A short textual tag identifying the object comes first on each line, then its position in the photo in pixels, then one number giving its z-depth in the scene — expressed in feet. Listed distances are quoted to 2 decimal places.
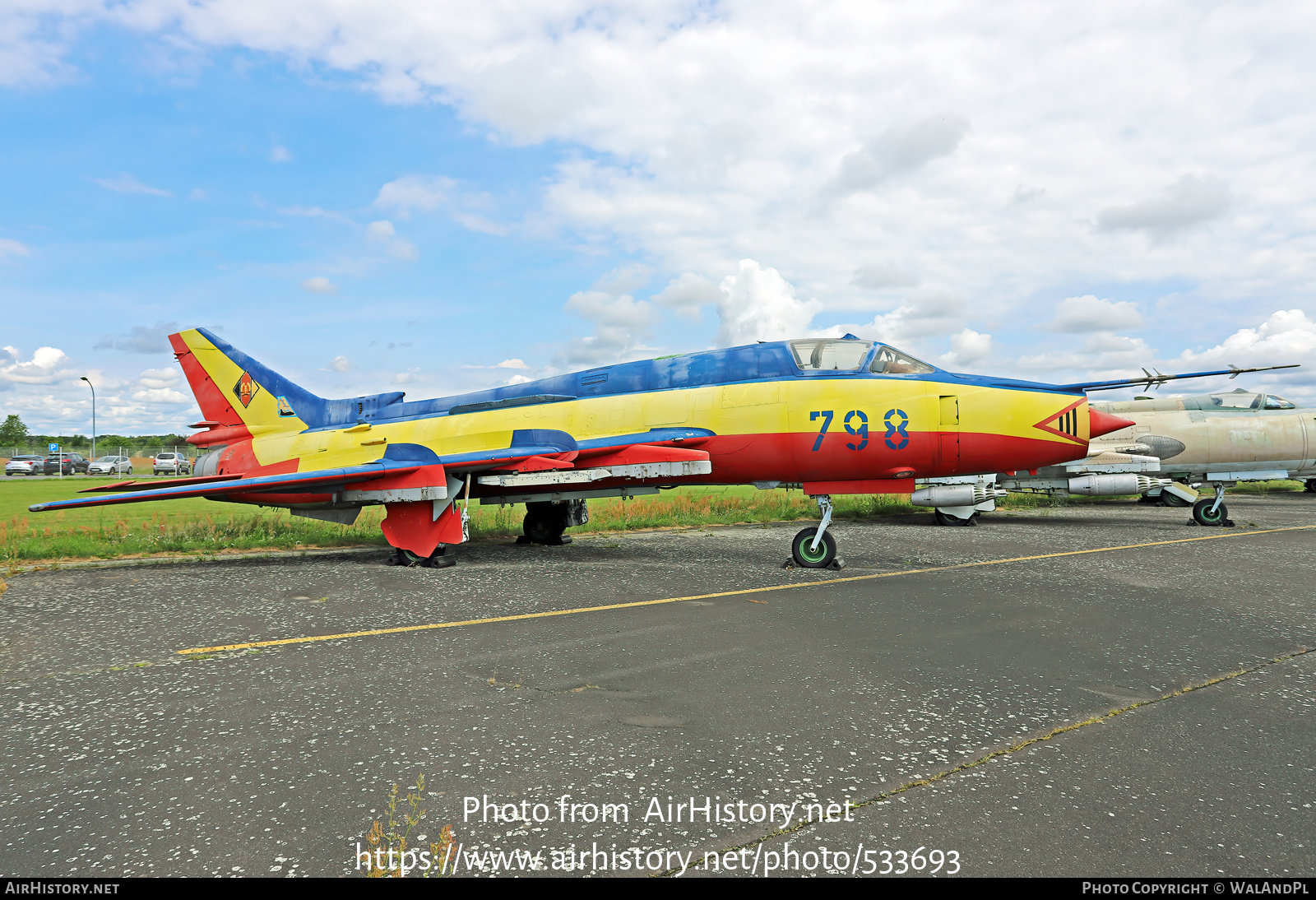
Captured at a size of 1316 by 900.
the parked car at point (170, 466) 136.46
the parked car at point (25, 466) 147.57
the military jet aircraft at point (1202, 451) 51.34
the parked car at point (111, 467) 147.33
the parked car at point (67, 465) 162.15
